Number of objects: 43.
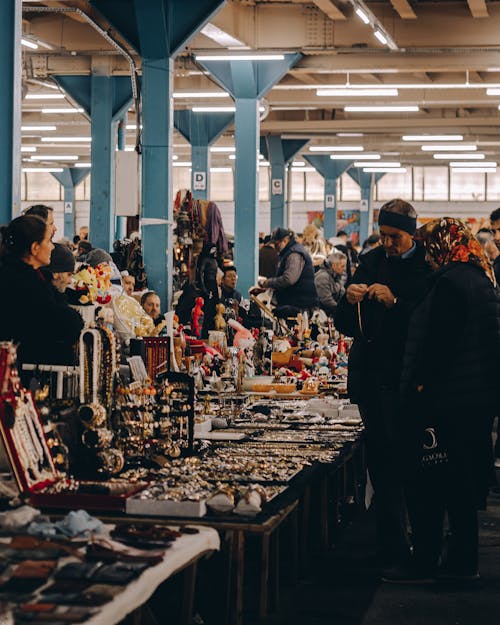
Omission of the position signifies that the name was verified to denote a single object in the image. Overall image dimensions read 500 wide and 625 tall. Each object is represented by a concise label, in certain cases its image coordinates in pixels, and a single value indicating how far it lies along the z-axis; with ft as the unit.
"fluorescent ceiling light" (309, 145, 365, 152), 77.66
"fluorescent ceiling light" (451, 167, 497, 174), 99.28
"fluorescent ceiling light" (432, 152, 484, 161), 84.12
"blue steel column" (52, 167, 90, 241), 97.91
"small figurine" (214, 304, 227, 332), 28.32
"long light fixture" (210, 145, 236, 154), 83.92
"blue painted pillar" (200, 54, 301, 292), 44.24
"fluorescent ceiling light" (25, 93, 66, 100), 54.33
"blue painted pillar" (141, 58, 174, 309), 32.35
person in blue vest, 35.04
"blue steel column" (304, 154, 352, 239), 86.33
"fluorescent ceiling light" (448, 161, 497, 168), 89.00
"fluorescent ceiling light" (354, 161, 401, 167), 89.35
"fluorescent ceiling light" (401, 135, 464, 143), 72.13
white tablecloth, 9.16
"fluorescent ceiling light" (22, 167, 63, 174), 96.43
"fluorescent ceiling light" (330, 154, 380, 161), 82.96
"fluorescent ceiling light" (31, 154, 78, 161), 87.97
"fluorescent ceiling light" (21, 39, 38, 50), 38.93
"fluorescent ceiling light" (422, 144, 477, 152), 78.70
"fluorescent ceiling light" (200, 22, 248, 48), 38.98
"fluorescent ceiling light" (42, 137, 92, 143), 77.20
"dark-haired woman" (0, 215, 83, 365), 14.67
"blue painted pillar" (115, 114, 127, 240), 51.37
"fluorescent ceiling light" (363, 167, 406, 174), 94.07
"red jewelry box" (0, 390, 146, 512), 12.82
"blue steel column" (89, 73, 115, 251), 47.67
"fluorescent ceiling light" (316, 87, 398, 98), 47.91
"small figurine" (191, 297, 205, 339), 27.14
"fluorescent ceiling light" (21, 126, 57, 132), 70.74
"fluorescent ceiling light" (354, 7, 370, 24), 33.60
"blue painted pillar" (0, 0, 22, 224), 18.58
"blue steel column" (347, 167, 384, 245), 96.73
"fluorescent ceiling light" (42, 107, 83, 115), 58.80
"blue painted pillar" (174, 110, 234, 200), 59.26
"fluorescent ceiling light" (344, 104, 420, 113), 53.83
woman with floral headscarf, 15.07
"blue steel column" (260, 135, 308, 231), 70.13
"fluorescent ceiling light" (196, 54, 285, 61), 40.98
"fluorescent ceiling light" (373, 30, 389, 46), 36.66
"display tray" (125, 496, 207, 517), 12.64
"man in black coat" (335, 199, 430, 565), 15.94
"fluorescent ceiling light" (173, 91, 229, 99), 50.93
